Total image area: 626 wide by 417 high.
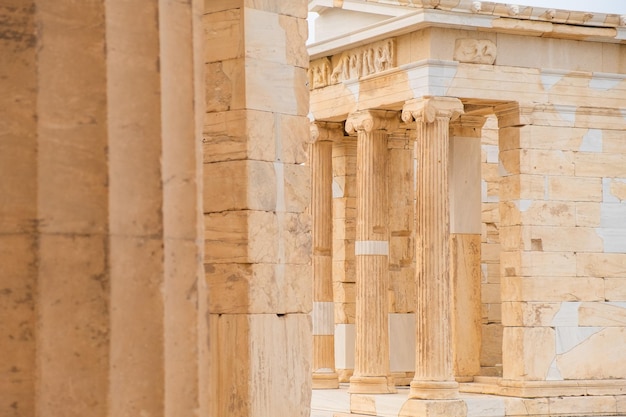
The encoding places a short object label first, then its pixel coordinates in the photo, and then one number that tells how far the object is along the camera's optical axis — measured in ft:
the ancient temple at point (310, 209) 22.91
